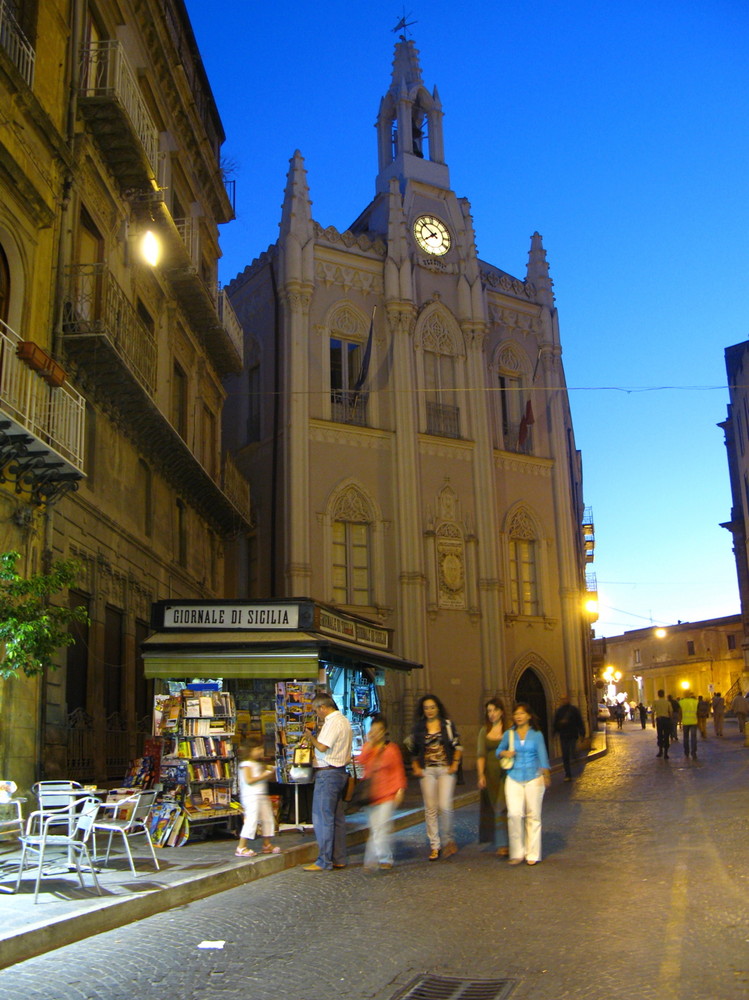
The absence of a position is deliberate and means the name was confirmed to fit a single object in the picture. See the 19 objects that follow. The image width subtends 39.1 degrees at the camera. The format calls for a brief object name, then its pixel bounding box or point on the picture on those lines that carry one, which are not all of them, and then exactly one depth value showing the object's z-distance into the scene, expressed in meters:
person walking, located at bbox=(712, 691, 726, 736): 35.94
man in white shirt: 10.91
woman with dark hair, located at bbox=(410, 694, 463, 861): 11.53
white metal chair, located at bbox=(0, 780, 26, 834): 10.45
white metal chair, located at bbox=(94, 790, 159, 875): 9.61
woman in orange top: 10.78
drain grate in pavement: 5.96
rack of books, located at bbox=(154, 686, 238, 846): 13.12
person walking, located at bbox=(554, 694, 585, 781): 22.05
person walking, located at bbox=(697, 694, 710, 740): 30.17
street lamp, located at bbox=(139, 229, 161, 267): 19.85
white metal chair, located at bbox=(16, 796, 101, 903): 8.96
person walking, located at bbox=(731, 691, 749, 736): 30.44
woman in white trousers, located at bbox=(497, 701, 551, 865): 10.59
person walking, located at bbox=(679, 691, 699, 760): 24.55
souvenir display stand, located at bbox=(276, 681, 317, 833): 14.43
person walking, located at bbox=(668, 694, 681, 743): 27.24
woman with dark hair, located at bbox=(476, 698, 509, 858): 11.60
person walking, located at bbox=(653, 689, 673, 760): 25.06
